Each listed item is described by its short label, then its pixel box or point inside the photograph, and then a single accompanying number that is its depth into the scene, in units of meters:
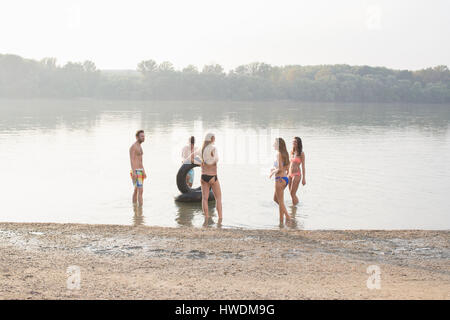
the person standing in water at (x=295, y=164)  12.70
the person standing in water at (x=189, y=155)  13.58
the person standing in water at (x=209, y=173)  10.67
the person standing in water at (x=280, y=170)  10.81
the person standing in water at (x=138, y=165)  12.41
